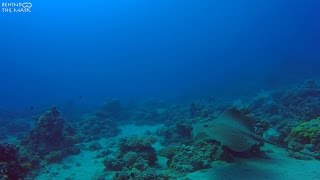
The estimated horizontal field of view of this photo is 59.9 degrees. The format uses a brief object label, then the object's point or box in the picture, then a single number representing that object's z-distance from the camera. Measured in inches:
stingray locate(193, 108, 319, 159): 269.3
